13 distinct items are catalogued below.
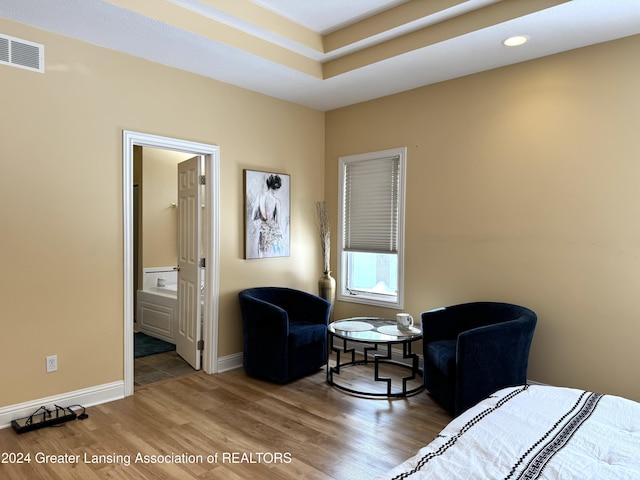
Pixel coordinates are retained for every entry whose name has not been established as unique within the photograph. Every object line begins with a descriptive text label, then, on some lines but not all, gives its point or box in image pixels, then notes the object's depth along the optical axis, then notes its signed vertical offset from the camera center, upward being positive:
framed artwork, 4.27 +0.13
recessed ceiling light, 3.06 +1.38
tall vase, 4.61 -0.66
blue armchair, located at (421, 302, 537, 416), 2.93 -0.96
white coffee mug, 3.70 -0.83
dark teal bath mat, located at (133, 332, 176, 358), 4.71 -1.41
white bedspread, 1.23 -0.72
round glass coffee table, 3.51 -1.14
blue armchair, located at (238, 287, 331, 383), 3.72 -1.01
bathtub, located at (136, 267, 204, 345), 5.10 -0.99
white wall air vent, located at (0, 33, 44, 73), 2.82 +1.18
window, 4.41 -0.01
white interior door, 4.11 -0.36
